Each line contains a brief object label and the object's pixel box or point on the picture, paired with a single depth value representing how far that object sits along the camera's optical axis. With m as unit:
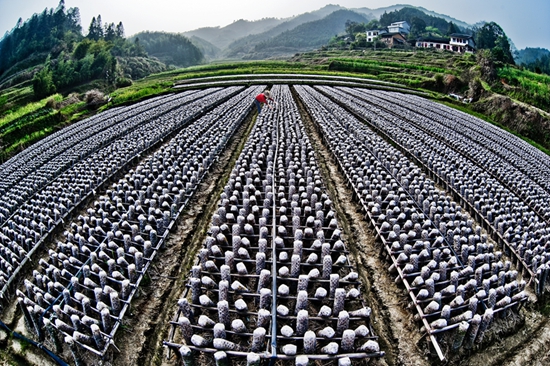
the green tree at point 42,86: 45.49
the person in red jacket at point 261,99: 21.00
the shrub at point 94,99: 36.03
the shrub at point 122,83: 55.41
